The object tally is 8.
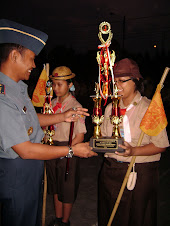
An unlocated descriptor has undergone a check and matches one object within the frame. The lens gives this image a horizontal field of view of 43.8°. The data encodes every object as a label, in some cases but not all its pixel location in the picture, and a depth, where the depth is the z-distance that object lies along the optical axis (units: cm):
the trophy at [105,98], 228
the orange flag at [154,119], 229
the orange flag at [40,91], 358
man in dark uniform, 189
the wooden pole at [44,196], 329
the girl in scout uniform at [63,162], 324
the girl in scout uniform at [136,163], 246
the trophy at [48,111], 307
